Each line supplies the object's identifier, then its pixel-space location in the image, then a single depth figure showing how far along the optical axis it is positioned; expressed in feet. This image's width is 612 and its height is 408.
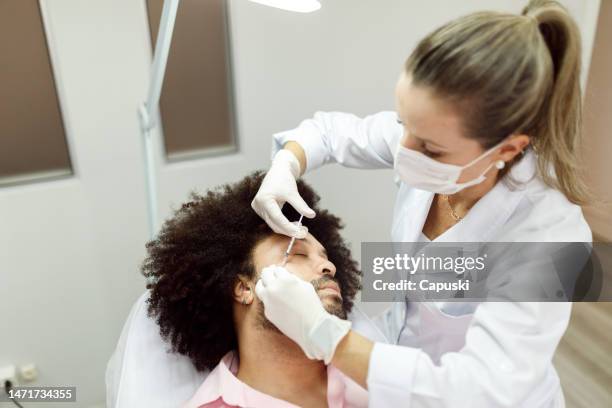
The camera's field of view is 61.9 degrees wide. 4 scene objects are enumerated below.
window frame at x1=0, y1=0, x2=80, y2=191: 4.83
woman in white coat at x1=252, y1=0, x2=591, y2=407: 2.81
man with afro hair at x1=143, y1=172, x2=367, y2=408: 3.93
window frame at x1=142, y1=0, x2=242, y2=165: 5.47
